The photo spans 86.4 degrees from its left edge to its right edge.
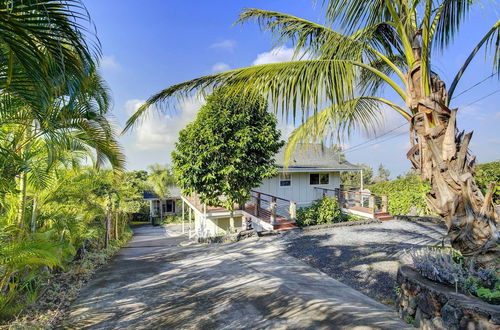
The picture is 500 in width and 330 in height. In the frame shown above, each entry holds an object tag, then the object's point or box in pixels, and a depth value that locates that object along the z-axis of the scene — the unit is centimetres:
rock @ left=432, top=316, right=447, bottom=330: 328
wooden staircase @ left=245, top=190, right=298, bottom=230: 1187
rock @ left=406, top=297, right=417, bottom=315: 381
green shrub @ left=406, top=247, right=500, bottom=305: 320
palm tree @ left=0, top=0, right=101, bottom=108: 203
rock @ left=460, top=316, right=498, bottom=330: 282
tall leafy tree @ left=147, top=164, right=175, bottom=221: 3027
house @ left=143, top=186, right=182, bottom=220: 3139
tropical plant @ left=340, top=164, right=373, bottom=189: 3513
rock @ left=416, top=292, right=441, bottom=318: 342
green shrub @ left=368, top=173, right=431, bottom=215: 1368
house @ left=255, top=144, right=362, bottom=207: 1695
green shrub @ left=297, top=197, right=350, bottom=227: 1201
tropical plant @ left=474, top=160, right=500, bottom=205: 931
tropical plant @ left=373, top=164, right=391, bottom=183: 4540
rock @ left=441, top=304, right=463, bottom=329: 309
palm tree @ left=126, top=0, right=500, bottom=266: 324
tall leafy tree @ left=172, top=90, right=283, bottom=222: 1055
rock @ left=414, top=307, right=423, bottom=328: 368
